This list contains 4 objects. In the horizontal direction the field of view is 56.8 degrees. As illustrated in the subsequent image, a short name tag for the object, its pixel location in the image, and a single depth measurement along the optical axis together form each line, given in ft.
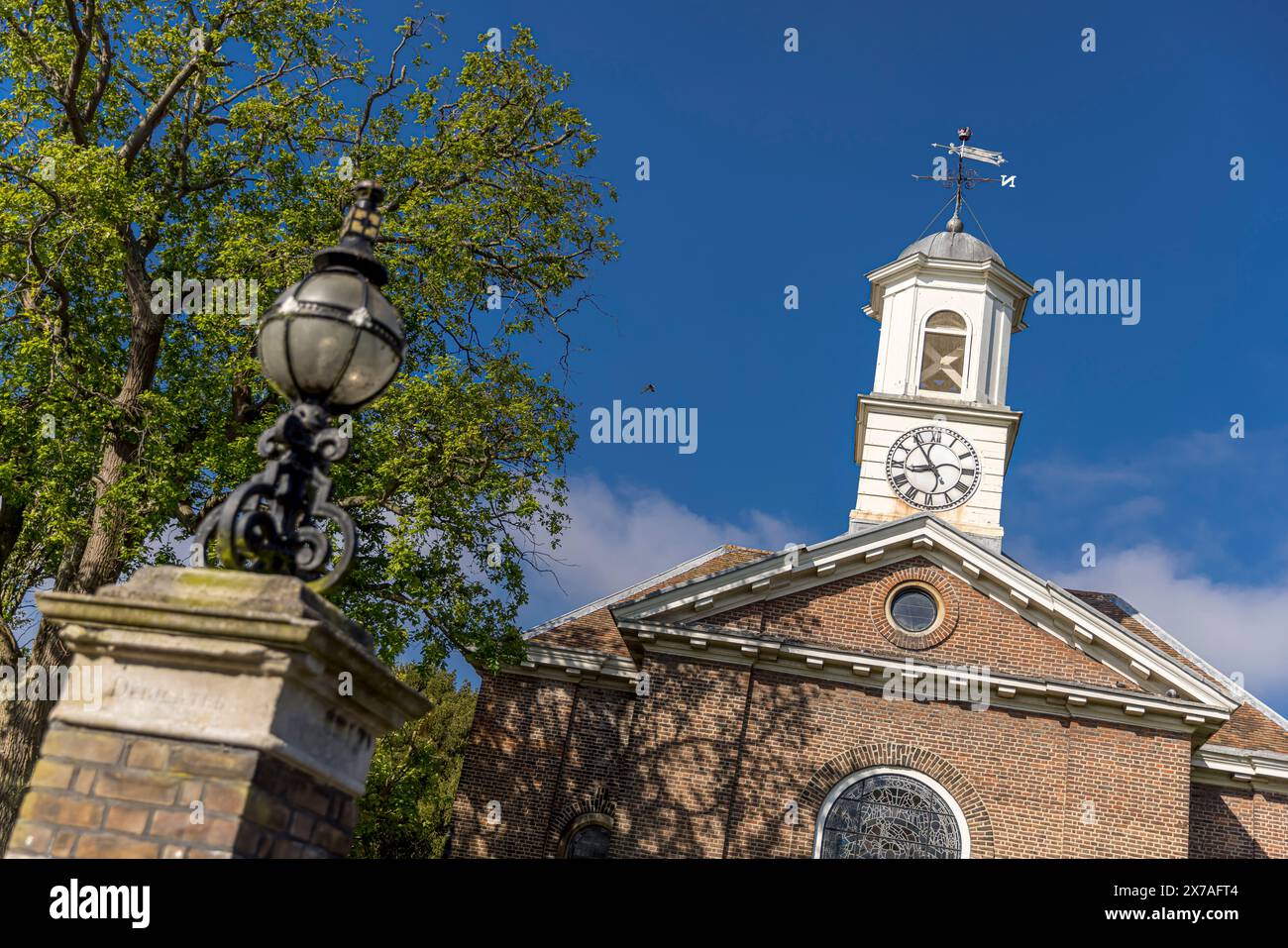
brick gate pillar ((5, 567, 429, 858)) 10.98
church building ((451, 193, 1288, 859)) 60.34
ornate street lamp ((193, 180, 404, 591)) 13.10
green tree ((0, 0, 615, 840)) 50.31
